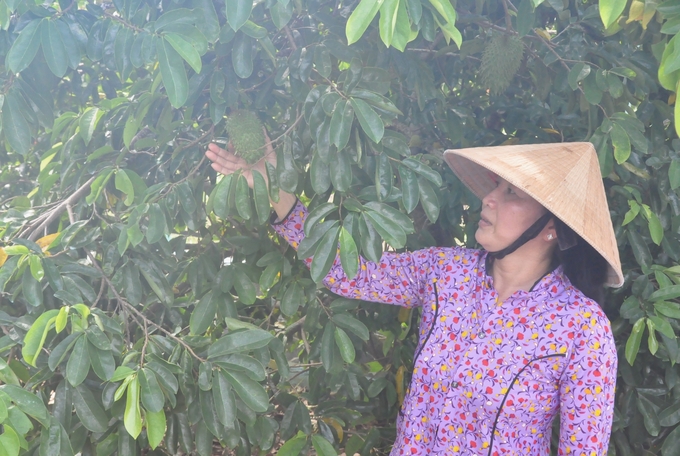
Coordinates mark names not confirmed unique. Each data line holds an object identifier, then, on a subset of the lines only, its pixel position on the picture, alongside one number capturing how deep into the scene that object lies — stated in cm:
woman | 138
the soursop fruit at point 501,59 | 164
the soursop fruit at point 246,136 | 134
